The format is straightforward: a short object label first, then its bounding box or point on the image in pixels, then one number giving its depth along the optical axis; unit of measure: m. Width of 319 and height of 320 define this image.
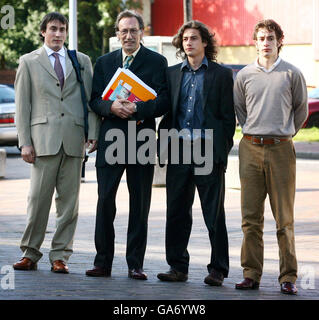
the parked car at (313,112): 26.75
